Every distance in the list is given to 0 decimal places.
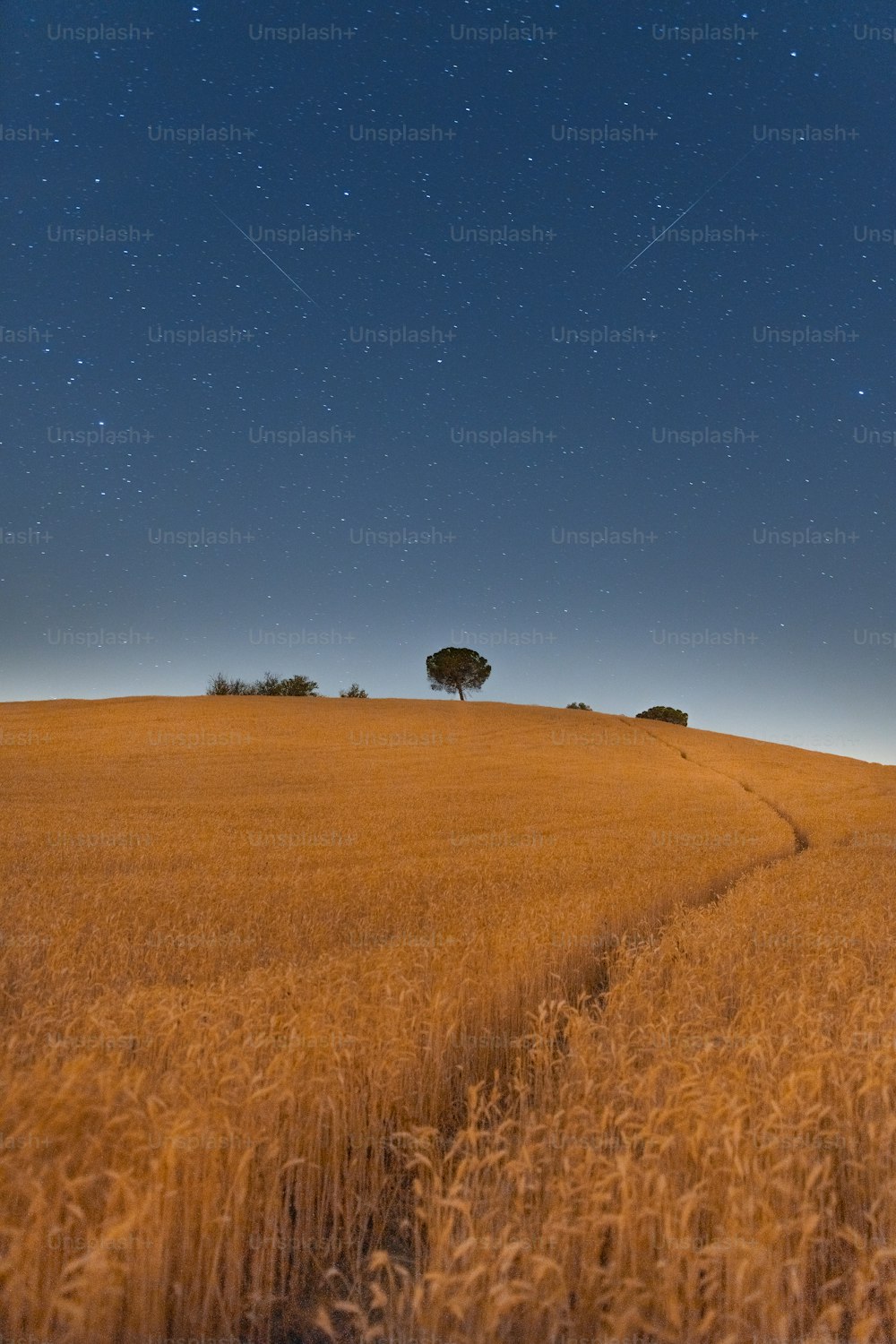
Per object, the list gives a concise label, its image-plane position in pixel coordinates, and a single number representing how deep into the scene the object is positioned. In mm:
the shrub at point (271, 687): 88625
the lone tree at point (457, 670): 92438
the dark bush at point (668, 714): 117581
